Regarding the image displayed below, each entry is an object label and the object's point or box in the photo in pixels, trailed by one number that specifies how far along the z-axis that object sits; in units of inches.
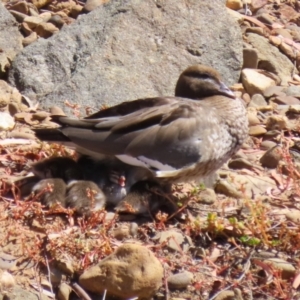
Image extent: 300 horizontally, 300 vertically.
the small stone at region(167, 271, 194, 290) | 445.1
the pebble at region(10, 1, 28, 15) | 729.6
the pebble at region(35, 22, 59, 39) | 703.1
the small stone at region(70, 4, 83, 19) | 739.4
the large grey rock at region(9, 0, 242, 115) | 630.5
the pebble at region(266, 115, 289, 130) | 625.6
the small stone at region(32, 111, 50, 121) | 604.4
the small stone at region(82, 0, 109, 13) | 736.5
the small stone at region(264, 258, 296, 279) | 459.2
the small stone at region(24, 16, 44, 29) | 706.8
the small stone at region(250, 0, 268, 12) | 800.9
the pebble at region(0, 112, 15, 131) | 586.6
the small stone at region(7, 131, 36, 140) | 580.1
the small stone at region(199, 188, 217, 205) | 523.5
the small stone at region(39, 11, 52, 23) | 725.3
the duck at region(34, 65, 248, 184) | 504.1
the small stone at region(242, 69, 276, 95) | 673.0
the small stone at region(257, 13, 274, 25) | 779.4
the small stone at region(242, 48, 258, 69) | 696.4
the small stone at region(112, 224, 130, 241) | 479.5
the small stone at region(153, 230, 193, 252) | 473.1
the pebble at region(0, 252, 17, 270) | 445.4
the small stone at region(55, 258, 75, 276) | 446.3
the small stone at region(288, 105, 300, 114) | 651.6
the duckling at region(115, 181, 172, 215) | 492.7
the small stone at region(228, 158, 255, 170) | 575.8
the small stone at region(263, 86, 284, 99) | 673.0
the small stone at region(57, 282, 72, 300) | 433.2
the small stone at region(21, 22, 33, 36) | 700.7
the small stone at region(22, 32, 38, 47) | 684.1
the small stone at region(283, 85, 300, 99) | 678.5
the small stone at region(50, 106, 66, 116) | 606.7
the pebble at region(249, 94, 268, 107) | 659.4
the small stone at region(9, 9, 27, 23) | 714.2
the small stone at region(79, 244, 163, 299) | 429.1
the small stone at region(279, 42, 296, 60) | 735.7
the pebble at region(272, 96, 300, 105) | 665.0
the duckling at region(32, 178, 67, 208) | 486.6
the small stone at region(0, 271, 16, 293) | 428.5
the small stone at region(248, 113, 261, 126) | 630.5
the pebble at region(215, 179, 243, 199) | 534.3
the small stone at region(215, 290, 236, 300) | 442.0
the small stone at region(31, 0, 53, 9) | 748.0
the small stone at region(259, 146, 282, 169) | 579.5
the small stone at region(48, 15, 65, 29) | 718.5
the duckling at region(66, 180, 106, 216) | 485.0
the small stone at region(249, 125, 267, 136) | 621.6
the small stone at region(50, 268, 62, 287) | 442.3
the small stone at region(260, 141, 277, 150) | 606.2
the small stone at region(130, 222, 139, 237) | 482.9
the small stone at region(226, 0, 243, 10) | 790.4
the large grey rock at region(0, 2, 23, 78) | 665.0
